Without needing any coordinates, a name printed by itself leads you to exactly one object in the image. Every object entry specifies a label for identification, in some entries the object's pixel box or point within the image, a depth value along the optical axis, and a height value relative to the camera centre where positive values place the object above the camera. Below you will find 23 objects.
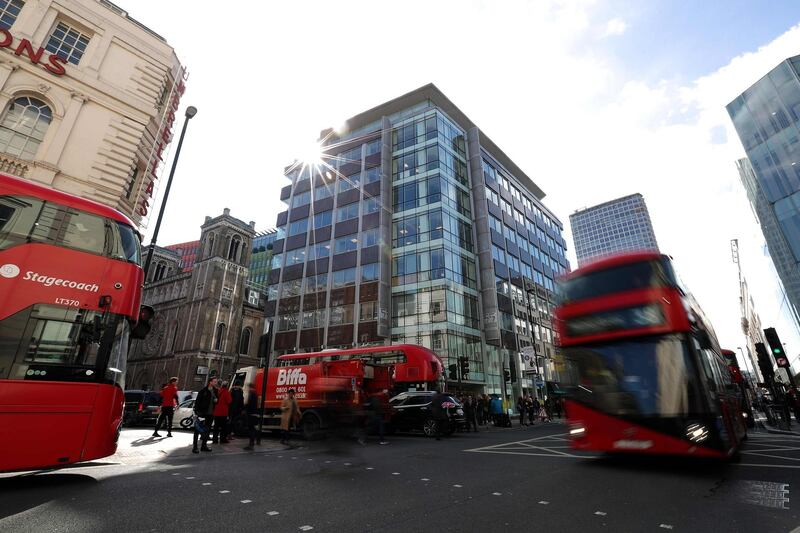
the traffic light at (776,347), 15.39 +2.07
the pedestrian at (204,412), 9.77 -0.27
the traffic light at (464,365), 21.05 +1.93
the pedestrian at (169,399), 12.92 +0.10
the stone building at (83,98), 14.02 +12.50
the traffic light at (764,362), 16.75 +1.59
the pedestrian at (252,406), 11.18 -0.15
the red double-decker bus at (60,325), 5.23 +1.19
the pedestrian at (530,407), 23.38 -0.48
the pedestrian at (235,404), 13.18 -0.09
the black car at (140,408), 19.34 -0.31
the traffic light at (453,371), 22.29 +1.71
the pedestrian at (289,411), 12.26 -0.33
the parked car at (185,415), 18.27 -0.64
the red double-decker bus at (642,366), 6.60 +0.62
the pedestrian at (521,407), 21.86 -0.44
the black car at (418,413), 15.08 -0.52
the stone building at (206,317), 51.03 +12.23
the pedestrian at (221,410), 11.20 -0.26
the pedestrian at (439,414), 14.35 -0.53
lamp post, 11.57 +7.24
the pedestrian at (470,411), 18.05 -0.54
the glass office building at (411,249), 32.75 +14.93
